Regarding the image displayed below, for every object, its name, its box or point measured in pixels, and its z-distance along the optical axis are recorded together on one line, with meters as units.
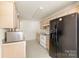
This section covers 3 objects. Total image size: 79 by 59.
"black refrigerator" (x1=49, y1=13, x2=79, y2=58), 1.52
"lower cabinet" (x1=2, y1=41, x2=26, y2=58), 1.40
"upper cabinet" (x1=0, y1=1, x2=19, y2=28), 1.36
